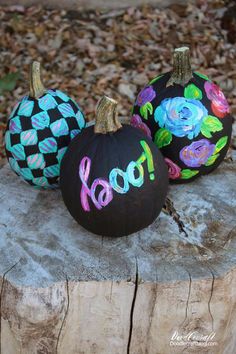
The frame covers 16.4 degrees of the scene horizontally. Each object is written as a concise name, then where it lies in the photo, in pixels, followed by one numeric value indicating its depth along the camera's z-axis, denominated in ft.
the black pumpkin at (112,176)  3.88
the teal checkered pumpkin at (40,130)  4.15
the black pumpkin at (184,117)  4.17
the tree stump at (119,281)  3.92
